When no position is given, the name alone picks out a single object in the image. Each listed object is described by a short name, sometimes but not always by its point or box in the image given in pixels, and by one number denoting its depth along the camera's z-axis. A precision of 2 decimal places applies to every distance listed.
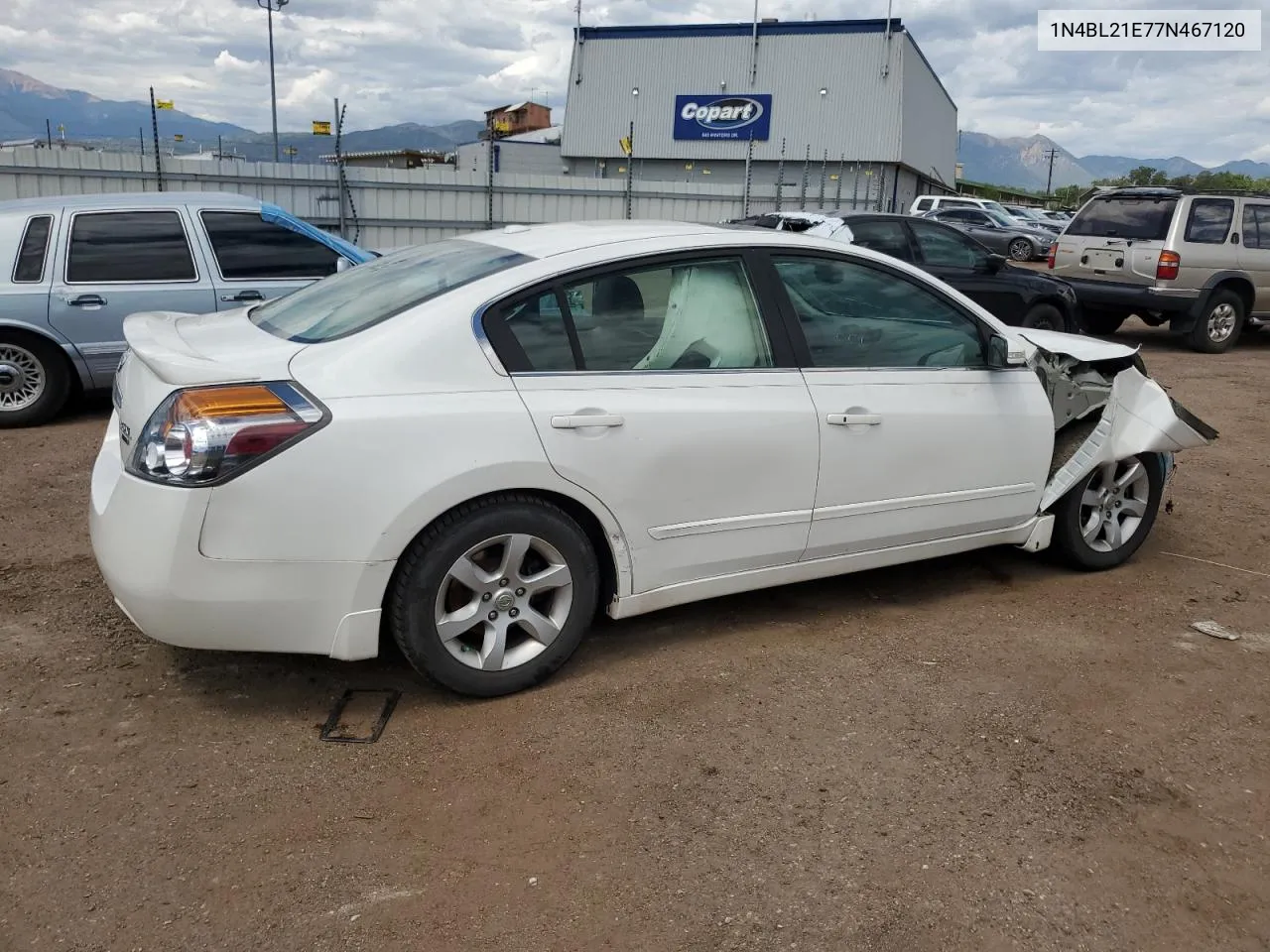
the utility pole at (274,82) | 30.78
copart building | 43.31
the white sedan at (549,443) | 3.05
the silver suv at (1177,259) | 11.65
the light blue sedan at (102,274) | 7.01
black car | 10.62
